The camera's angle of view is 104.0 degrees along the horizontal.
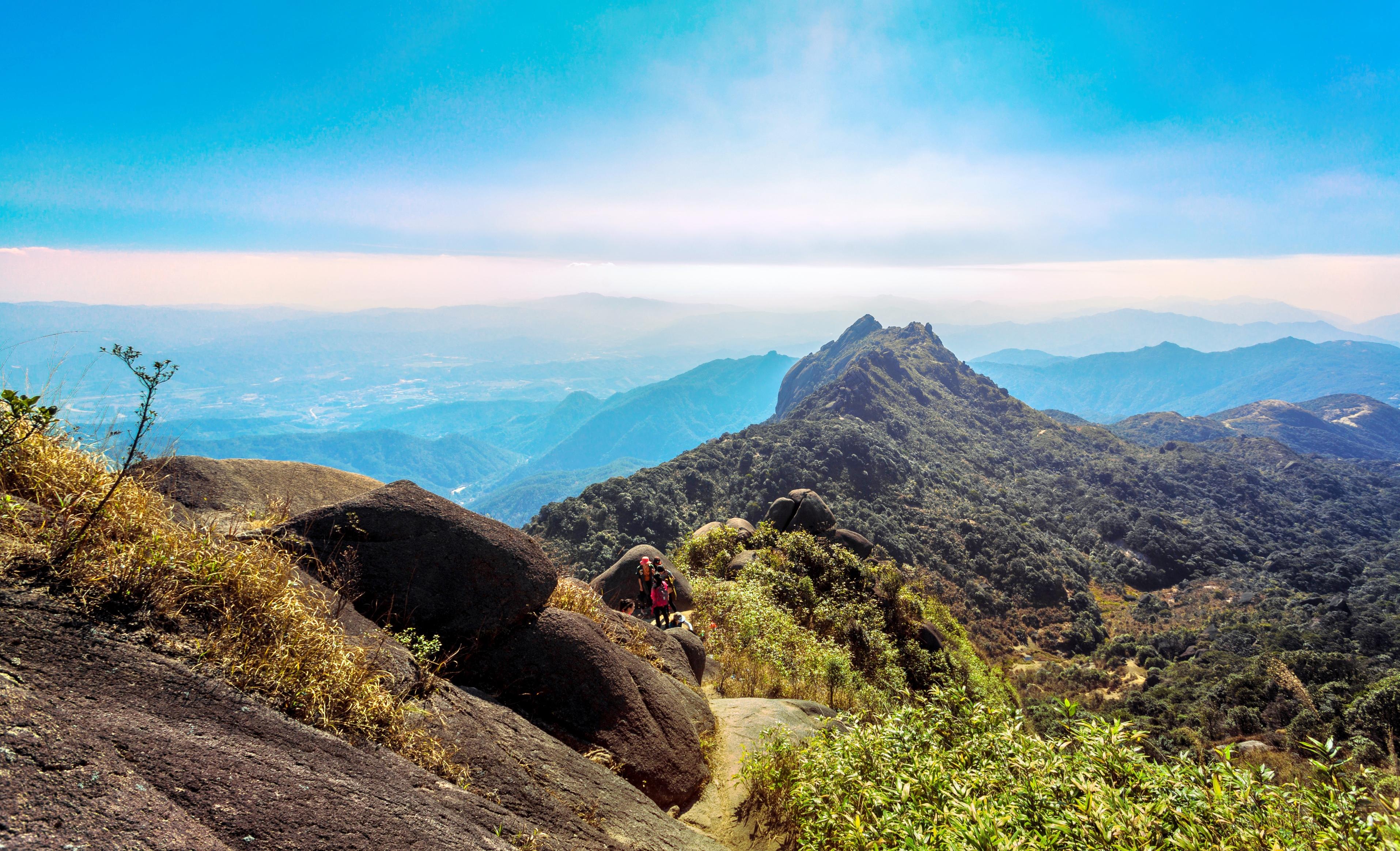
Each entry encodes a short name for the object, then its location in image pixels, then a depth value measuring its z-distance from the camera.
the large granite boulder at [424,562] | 6.53
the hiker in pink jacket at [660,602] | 13.48
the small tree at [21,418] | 4.04
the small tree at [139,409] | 3.75
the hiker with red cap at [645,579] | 13.94
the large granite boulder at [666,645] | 9.84
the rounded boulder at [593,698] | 6.74
